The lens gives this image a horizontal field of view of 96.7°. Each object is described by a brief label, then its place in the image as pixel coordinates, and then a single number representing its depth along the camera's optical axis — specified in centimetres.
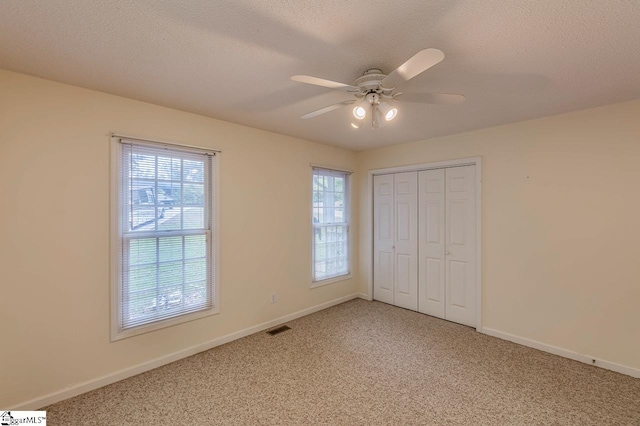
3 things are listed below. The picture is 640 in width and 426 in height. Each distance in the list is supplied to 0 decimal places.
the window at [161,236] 246
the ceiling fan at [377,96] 160
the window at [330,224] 415
